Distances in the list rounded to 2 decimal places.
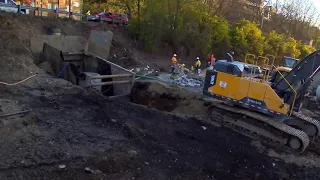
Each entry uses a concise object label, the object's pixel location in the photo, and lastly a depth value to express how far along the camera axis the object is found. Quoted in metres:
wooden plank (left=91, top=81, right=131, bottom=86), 14.79
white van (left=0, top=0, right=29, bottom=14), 17.93
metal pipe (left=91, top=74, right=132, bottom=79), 14.71
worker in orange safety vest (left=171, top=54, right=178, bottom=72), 19.49
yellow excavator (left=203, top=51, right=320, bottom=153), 10.86
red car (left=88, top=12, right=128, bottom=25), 23.34
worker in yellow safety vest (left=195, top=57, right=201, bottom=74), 20.86
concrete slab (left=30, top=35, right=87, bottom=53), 16.52
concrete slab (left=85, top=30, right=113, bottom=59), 18.72
